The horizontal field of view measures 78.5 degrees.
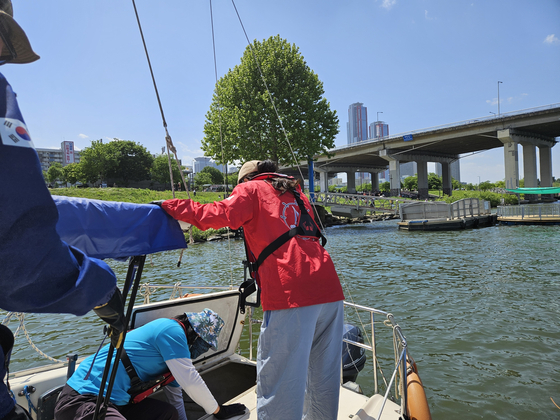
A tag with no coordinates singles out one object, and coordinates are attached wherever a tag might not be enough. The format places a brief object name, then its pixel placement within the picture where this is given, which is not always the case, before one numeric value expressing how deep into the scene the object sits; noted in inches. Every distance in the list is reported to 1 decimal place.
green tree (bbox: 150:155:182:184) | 2864.2
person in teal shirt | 99.9
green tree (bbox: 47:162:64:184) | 2625.5
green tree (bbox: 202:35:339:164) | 1159.0
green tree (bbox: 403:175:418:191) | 4471.0
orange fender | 128.7
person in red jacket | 88.8
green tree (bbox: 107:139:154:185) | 2479.5
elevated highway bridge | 1656.0
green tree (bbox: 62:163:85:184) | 2206.0
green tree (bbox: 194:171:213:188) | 3582.7
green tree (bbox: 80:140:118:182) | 2219.5
